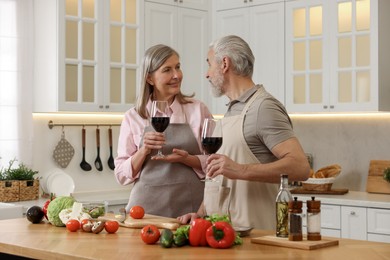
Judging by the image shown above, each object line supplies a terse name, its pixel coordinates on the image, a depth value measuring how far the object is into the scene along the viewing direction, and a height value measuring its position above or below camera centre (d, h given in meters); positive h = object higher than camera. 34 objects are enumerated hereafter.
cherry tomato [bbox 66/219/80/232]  2.91 -0.44
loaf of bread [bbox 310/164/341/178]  5.52 -0.42
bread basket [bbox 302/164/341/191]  5.40 -0.47
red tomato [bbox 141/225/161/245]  2.54 -0.42
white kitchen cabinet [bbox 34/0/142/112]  5.21 +0.48
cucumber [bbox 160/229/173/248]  2.47 -0.42
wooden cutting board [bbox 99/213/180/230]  2.87 -0.43
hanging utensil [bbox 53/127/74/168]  5.64 -0.28
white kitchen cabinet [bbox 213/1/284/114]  5.73 +0.67
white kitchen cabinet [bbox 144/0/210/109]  5.80 +0.69
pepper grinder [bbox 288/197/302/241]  2.47 -0.36
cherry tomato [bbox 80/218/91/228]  2.90 -0.42
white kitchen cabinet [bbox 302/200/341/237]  5.07 -0.73
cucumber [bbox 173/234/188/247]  2.48 -0.42
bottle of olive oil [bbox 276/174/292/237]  2.53 -0.32
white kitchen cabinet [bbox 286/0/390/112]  5.23 +0.47
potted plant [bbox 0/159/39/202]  5.00 -0.47
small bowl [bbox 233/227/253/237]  2.68 -0.43
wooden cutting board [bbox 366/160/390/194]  5.37 -0.46
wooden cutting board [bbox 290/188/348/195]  5.32 -0.56
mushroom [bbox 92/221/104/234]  2.84 -0.44
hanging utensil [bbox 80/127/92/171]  5.76 -0.37
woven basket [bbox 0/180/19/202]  4.98 -0.51
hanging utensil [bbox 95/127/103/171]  5.84 -0.33
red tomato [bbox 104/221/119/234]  2.83 -0.43
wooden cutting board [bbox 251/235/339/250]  2.42 -0.43
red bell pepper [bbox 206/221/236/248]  2.44 -0.40
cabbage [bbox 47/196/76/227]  3.06 -0.39
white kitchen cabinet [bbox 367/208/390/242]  4.81 -0.73
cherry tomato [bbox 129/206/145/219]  3.06 -0.41
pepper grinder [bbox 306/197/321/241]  2.51 -0.36
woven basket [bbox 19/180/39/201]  5.08 -0.52
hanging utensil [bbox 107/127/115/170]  5.92 -0.34
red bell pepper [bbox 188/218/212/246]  2.47 -0.39
